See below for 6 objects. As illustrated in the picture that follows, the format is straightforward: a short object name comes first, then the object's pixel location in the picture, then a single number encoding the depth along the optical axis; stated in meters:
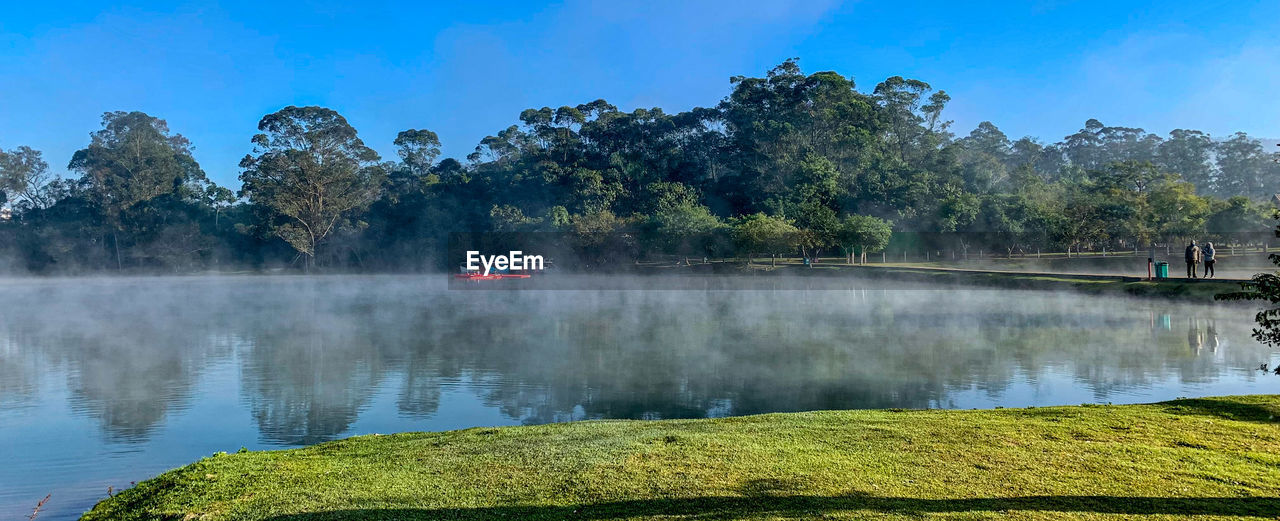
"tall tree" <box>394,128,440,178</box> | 97.75
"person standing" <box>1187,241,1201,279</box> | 25.59
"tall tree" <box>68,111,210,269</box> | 77.00
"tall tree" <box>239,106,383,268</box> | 74.00
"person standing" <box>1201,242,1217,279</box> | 25.55
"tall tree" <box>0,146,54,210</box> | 78.50
